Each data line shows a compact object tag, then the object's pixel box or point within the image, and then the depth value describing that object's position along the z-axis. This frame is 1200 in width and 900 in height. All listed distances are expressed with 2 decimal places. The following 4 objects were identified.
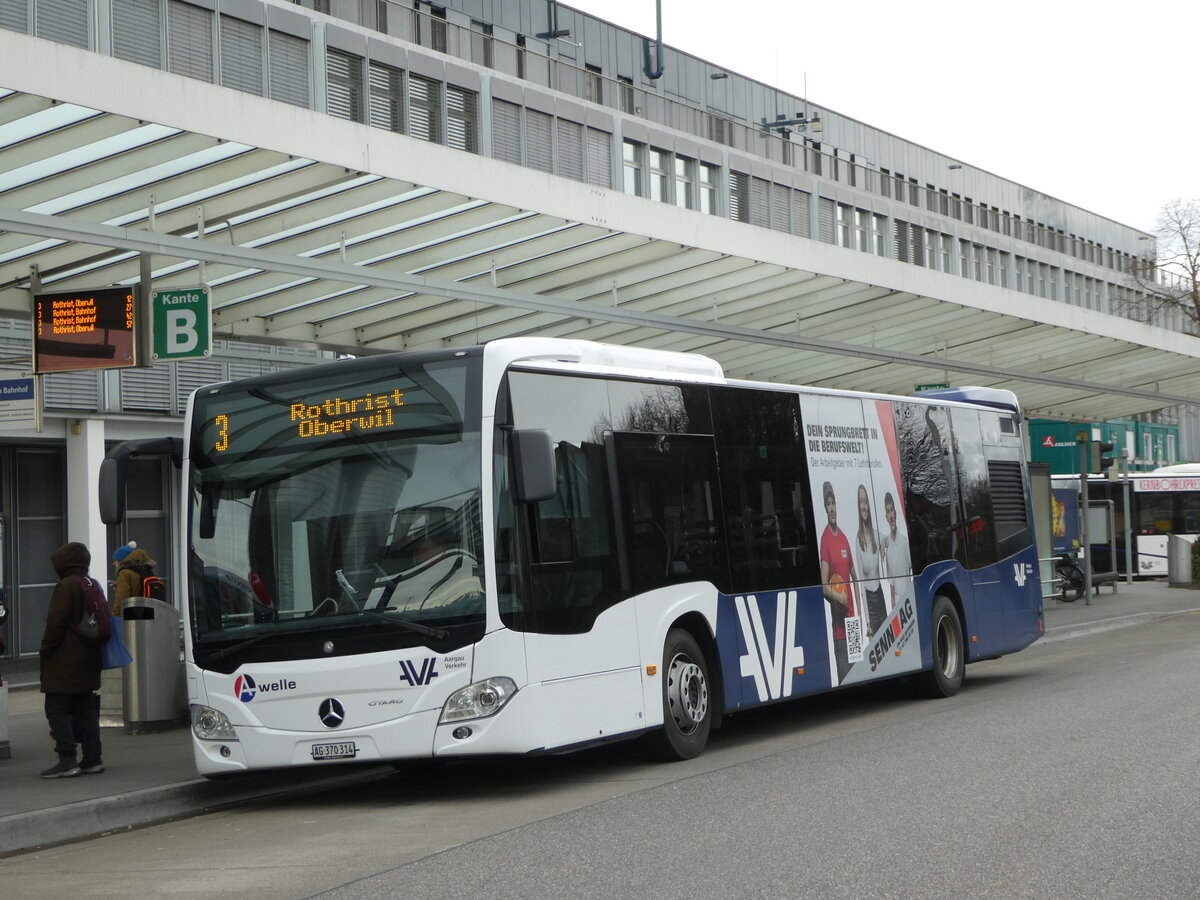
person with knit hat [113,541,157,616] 16.84
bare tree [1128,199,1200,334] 54.19
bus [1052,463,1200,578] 45.22
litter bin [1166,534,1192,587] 37.59
